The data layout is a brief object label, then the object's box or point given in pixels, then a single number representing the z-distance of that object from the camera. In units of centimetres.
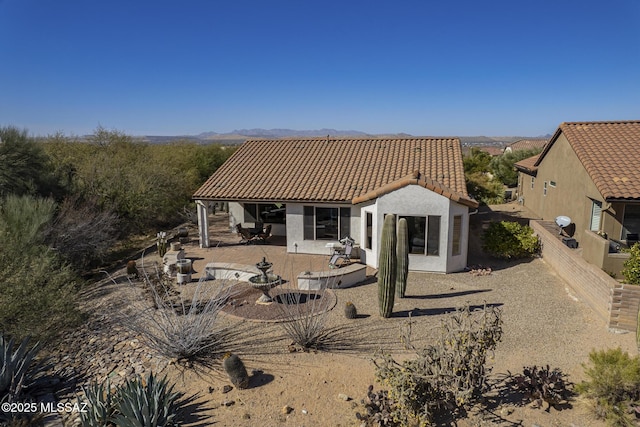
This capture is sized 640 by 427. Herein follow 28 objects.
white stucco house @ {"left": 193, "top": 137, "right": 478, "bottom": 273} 1670
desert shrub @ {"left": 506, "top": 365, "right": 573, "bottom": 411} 789
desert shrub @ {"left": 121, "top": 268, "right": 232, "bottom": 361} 974
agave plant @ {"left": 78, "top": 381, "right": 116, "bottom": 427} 743
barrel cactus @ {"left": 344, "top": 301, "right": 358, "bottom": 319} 1225
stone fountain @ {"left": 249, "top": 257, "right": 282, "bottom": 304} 1340
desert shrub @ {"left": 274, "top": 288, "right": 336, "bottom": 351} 1038
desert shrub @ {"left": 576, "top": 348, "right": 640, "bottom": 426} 731
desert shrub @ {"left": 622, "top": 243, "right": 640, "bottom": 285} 1257
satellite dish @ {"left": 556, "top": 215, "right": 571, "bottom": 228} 1836
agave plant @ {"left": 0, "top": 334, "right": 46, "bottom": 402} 835
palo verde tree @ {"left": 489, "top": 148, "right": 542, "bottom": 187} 4197
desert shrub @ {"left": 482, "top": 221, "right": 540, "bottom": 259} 1844
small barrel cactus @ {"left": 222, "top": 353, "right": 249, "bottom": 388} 866
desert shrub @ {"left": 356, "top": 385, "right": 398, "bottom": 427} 738
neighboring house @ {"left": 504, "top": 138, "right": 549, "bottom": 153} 6425
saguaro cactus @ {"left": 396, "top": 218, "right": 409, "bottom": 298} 1335
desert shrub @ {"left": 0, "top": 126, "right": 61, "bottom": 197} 2089
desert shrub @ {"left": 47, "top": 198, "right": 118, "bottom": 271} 1830
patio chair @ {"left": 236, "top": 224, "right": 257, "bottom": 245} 2166
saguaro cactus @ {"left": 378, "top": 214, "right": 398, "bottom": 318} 1201
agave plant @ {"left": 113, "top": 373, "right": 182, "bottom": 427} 721
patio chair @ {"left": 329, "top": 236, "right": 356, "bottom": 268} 1745
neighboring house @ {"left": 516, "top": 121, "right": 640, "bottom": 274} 1639
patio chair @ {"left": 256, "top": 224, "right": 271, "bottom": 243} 2202
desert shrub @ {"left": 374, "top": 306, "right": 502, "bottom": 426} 700
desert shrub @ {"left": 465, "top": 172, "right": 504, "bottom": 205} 3403
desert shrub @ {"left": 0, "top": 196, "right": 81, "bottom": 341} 1079
